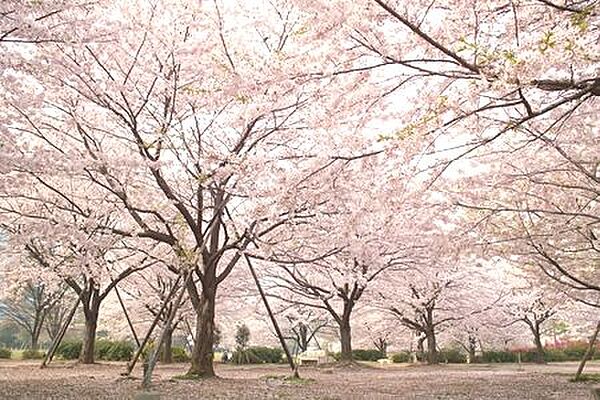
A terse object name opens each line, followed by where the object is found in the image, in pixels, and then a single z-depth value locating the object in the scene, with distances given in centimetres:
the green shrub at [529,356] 3279
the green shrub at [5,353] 2827
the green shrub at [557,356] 3391
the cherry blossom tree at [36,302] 3081
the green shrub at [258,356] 2986
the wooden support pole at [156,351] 899
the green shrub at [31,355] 2719
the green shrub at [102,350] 2737
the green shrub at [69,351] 2627
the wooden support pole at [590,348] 1036
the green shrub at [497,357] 3294
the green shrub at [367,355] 3566
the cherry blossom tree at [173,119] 912
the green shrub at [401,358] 3519
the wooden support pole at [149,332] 1047
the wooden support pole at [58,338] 1644
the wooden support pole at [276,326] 1176
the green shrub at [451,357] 3266
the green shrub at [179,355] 2716
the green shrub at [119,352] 2720
